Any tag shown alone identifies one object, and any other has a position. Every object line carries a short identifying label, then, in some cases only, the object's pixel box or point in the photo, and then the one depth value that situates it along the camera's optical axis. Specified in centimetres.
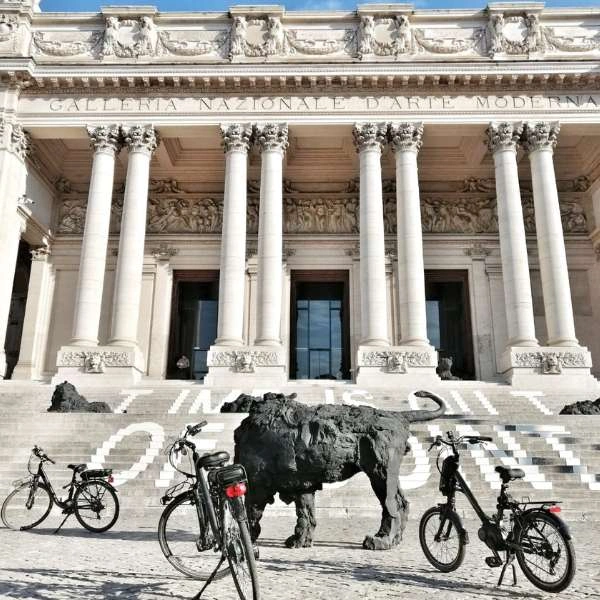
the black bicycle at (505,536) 529
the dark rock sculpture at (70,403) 1662
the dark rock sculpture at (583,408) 1634
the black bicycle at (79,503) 951
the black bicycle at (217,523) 488
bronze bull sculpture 732
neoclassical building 2280
